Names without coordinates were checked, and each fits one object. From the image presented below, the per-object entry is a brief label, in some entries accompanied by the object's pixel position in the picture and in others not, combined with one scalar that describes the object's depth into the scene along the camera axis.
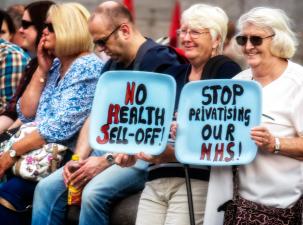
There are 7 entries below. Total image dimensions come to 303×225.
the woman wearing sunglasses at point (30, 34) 15.27
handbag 13.64
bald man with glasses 12.41
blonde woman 13.62
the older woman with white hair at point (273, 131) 10.24
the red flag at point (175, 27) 19.81
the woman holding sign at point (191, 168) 11.05
